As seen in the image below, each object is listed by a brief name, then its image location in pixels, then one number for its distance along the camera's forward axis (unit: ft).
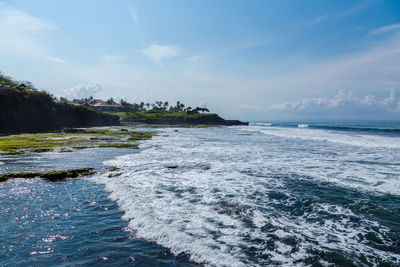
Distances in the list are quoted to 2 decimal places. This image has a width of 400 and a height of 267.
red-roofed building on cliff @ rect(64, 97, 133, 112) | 490.08
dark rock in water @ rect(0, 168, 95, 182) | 39.21
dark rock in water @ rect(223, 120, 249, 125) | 505.66
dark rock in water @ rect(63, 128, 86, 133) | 150.43
